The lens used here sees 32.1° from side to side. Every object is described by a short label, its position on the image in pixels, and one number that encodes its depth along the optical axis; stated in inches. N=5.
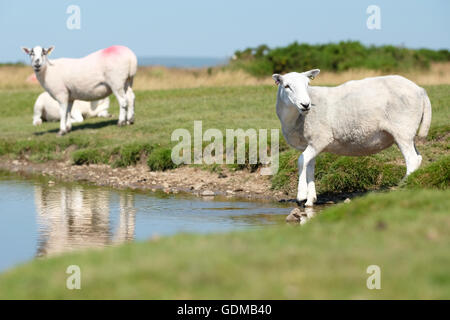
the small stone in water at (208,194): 513.0
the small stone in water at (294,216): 404.2
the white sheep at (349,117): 414.6
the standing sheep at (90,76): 756.0
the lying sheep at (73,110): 873.5
